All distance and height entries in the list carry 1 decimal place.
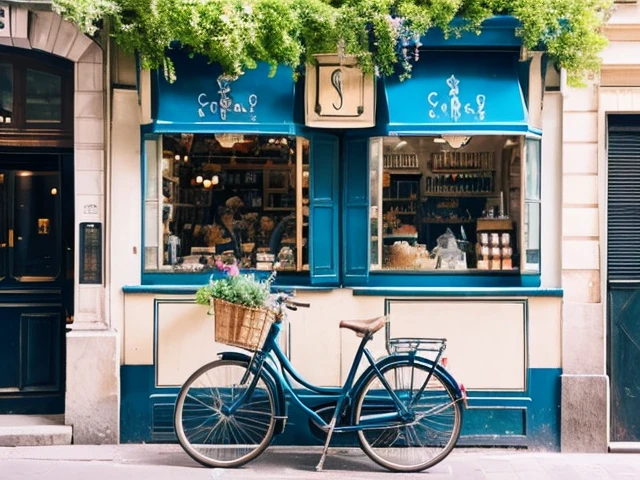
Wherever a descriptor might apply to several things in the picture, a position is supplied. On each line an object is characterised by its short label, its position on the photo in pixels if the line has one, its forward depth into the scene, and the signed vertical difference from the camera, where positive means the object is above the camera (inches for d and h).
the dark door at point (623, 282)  351.6 -14.3
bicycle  303.4 -52.6
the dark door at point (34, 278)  364.5 -14.2
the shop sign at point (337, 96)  335.0 +52.5
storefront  332.8 +5.9
